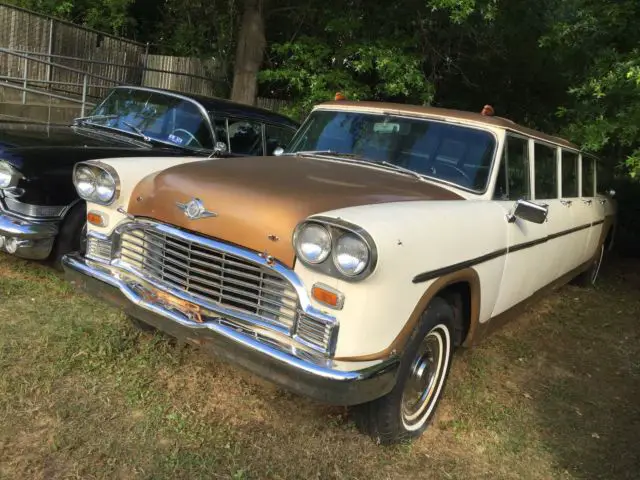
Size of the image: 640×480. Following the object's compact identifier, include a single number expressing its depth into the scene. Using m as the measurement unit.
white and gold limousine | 2.63
